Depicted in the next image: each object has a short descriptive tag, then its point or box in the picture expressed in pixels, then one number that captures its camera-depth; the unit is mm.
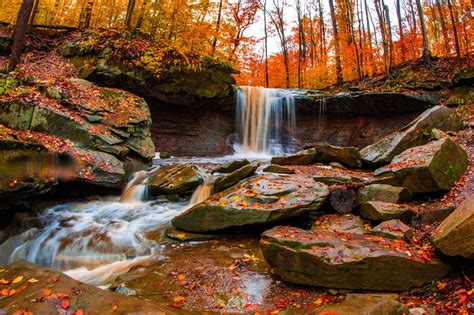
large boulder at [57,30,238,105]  11883
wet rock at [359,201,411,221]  5309
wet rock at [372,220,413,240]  4582
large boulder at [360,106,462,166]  8977
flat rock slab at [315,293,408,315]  2932
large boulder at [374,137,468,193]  6012
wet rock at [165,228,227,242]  6027
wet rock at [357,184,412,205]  6012
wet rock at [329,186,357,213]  6309
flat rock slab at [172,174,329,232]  5777
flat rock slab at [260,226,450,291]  3725
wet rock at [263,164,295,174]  8562
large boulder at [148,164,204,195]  8445
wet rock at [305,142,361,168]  9766
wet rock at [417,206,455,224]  5055
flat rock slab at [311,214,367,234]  5341
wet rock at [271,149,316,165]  10008
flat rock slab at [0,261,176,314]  3408
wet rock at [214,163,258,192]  7863
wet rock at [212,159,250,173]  9578
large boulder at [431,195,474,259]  3287
